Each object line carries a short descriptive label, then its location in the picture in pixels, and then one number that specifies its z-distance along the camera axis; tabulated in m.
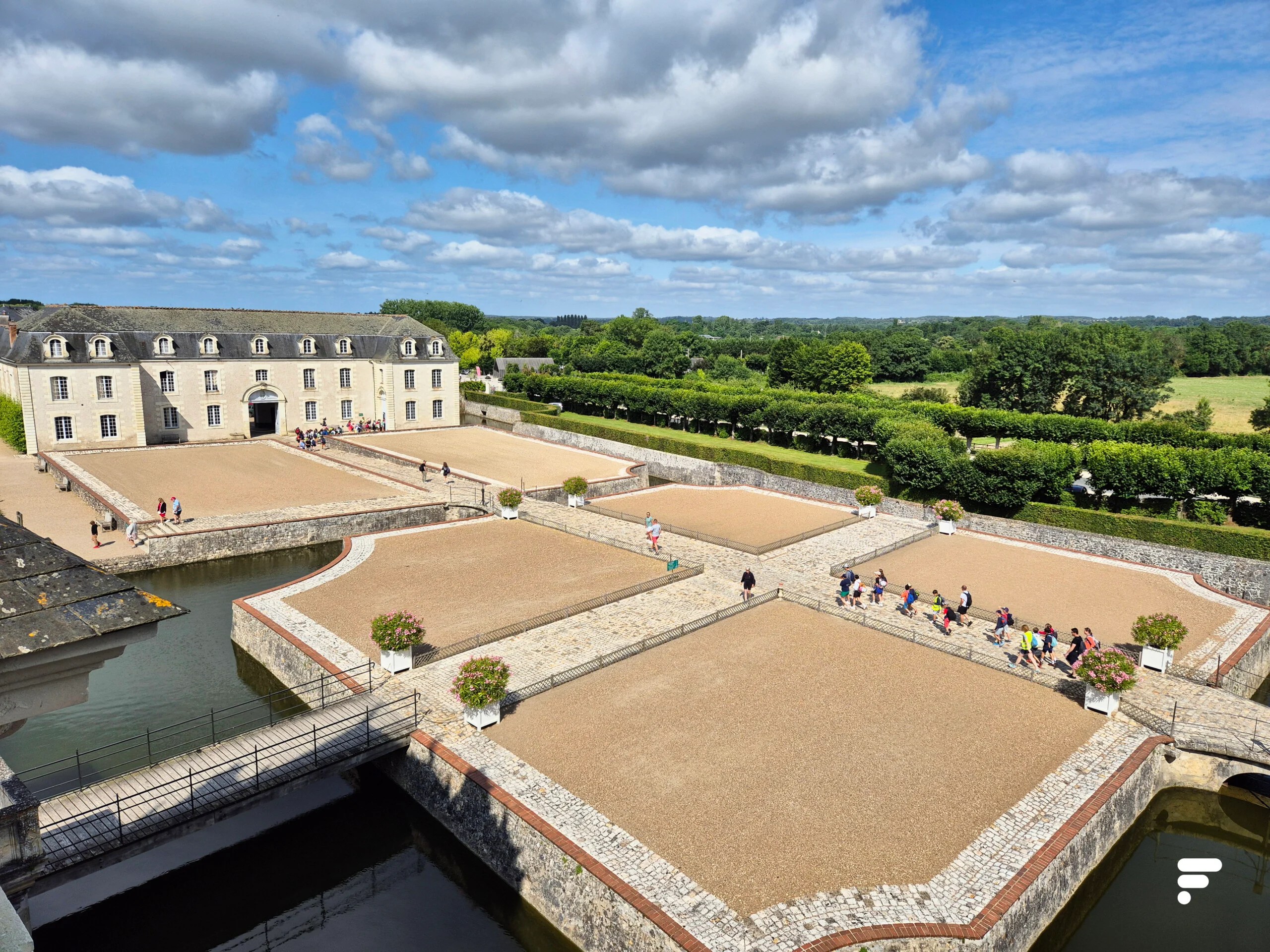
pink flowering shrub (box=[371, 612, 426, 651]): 19.14
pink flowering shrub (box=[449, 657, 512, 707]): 16.34
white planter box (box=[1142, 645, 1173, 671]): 20.72
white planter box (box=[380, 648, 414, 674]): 19.34
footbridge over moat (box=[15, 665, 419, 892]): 12.67
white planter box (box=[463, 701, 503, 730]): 16.77
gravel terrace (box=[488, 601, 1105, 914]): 13.13
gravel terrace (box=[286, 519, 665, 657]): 23.12
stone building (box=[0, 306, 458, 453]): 47.53
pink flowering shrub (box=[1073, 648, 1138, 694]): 17.75
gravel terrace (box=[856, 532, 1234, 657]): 24.70
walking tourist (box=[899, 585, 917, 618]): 24.17
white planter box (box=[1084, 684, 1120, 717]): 18.28
